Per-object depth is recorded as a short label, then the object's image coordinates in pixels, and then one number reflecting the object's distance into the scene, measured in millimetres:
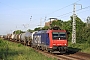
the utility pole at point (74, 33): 43469
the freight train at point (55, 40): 26600
